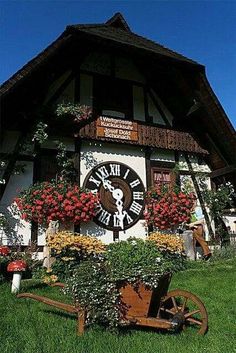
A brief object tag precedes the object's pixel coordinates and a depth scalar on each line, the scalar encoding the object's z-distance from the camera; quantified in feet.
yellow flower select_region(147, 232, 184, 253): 28.68
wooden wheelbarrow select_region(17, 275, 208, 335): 12.77
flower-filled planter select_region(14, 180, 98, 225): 26.35
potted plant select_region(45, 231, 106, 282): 23.58
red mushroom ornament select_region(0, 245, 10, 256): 22.43
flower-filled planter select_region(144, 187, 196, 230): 31.48
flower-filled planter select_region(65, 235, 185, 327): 12.77
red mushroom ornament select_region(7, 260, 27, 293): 18.71
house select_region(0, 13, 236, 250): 28.55
